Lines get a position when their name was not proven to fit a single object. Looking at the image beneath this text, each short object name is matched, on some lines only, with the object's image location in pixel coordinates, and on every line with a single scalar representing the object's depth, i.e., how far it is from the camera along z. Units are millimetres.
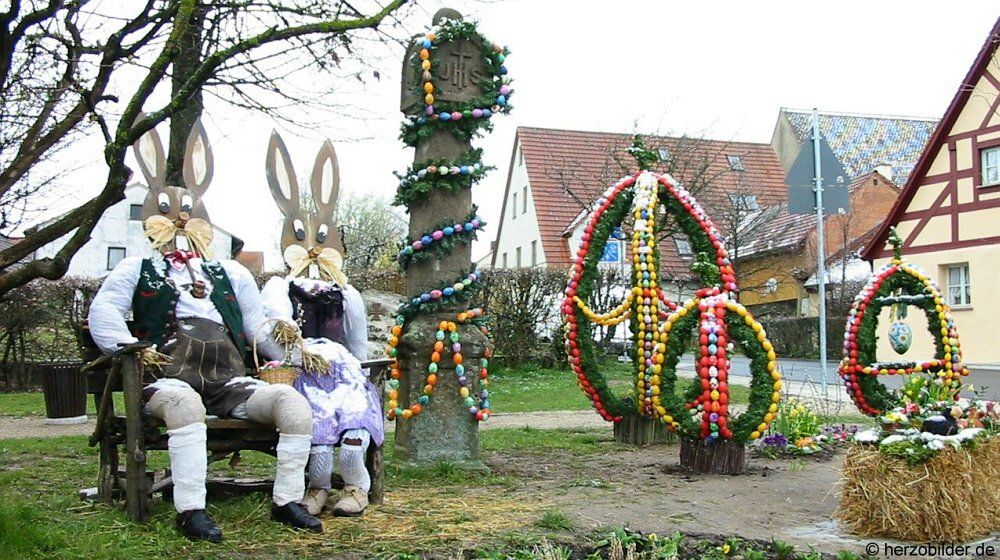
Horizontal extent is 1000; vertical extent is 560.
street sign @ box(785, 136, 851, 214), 13148
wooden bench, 5105
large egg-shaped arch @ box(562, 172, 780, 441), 8836
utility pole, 13109
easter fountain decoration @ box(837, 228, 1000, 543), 4961
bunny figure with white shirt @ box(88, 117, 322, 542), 4961
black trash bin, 11930
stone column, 7383
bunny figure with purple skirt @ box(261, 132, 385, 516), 5594
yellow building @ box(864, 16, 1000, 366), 21969
